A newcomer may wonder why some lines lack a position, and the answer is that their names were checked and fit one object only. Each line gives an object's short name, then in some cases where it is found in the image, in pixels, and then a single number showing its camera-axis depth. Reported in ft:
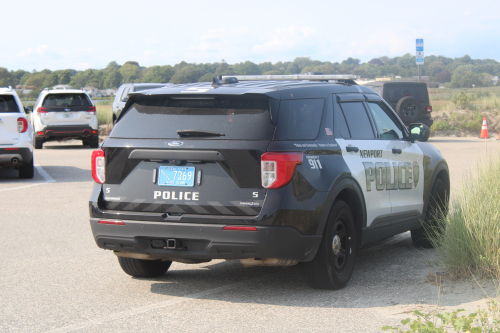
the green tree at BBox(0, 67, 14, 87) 351.54
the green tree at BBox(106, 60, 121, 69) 447.55
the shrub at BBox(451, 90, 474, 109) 104.28
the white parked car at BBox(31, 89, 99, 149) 69.82
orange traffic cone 85.35
